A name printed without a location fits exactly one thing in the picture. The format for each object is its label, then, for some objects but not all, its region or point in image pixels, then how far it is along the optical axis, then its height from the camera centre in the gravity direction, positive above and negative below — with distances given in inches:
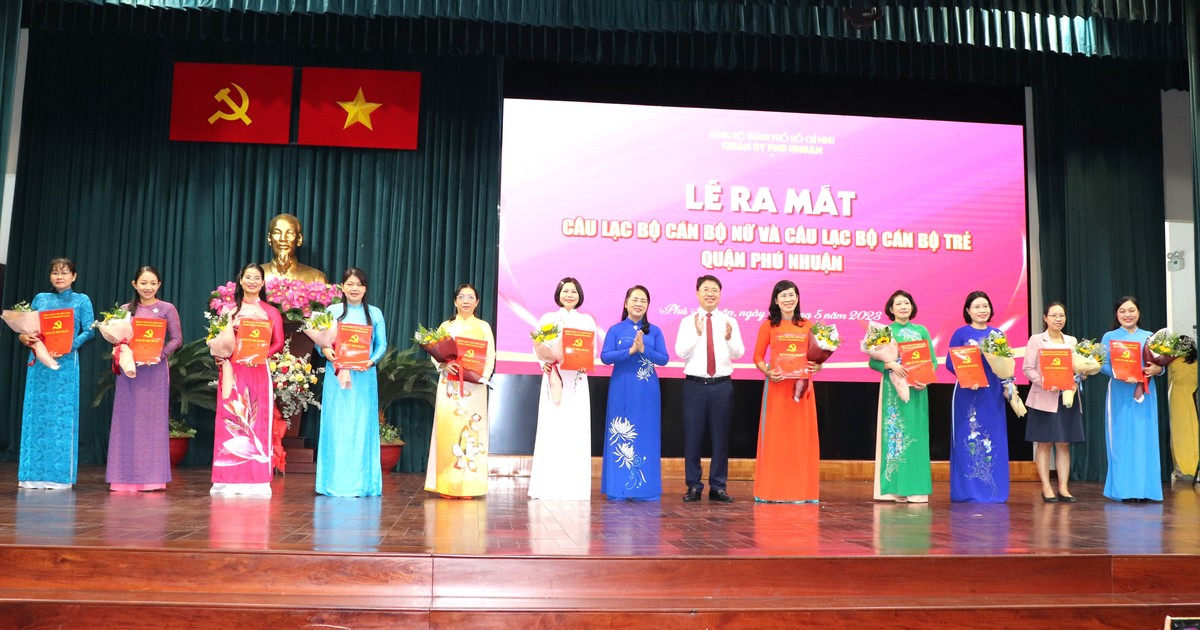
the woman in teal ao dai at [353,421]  228.8 -6.0
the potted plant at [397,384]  296.2 +4.3
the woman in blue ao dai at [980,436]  245.3 -6.9
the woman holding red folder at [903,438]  241.6 -7.5
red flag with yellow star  318.7 +95.6
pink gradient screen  313.0 +61.2
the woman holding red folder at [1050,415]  244.4 -0.9
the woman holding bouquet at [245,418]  224.7 -5.7
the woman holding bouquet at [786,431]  234.1 -6.3
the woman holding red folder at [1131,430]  251.0 -4.7
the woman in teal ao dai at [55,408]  229.1 -4.5
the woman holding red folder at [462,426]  227.0 -6.6
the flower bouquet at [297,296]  284.4 +29.5
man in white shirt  233.1 +7.9
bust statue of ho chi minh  301.3 +44.9
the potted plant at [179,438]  292.2 -13.8
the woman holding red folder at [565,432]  230.5 -7.5
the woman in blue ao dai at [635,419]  231.3 -4.0
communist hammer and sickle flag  315.9 +95.4
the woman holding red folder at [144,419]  227.6 -6.5
